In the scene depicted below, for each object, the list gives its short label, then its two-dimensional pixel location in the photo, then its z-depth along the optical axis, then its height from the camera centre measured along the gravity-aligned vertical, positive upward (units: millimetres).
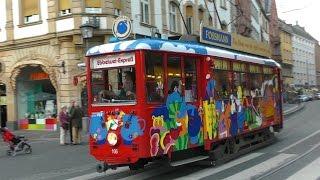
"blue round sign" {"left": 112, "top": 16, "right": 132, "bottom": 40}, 16016 +2170
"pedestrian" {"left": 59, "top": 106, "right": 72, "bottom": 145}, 22203 -675
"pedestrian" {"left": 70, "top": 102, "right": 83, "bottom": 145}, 22219 -564
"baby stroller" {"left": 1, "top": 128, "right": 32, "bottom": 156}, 19172 -1139
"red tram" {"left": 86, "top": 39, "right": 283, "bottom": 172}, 11672 +34
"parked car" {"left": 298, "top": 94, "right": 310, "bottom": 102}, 79288 -62
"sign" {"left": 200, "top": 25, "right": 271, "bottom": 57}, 15191 +1712
